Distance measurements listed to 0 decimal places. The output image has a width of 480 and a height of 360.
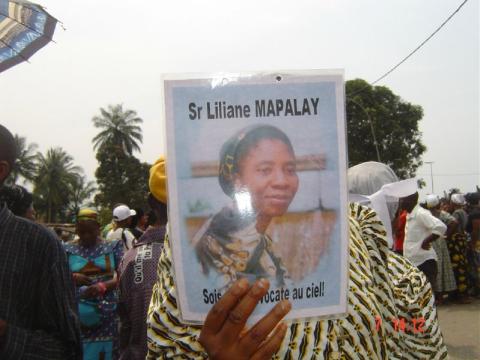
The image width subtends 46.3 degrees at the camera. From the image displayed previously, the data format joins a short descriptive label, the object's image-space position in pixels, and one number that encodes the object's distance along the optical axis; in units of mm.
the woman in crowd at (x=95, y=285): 4125
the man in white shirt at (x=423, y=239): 6328
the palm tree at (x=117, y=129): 58531
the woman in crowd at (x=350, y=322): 1128
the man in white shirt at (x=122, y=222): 6723
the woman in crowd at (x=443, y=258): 9148
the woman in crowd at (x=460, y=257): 9516
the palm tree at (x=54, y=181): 64500
